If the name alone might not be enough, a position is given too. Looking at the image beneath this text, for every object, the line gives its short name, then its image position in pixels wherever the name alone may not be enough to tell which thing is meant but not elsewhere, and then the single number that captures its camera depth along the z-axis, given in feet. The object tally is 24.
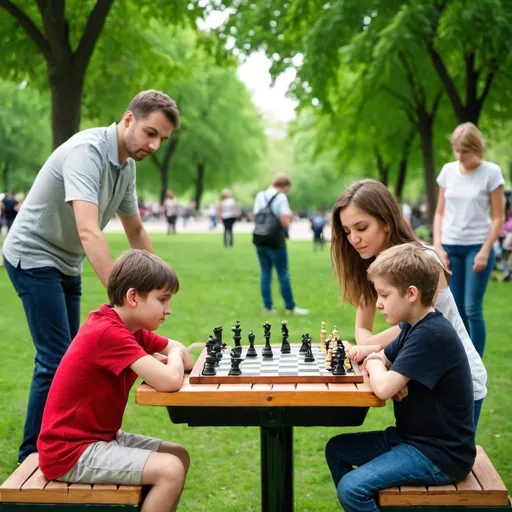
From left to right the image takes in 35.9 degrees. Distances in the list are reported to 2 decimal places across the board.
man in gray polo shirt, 13.62
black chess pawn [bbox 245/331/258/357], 12.30
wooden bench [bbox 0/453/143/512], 10.24
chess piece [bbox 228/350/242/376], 10.65
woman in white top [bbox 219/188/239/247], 77.97
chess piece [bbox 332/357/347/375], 10.59
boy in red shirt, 10.43
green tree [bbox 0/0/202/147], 40.70
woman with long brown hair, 12.09
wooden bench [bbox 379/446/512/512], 10.27
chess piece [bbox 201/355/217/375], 10.67
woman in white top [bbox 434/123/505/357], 22.00
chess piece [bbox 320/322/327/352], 12.57
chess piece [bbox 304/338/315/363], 11.71
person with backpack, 33.42
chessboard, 10.38
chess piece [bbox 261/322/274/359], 12.20
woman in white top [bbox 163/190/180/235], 108.71
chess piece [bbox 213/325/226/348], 12.57
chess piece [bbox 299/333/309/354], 12.51
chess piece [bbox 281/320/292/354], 12.64
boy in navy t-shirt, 10.37
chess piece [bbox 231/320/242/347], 12.32
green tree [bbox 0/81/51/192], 136.15
